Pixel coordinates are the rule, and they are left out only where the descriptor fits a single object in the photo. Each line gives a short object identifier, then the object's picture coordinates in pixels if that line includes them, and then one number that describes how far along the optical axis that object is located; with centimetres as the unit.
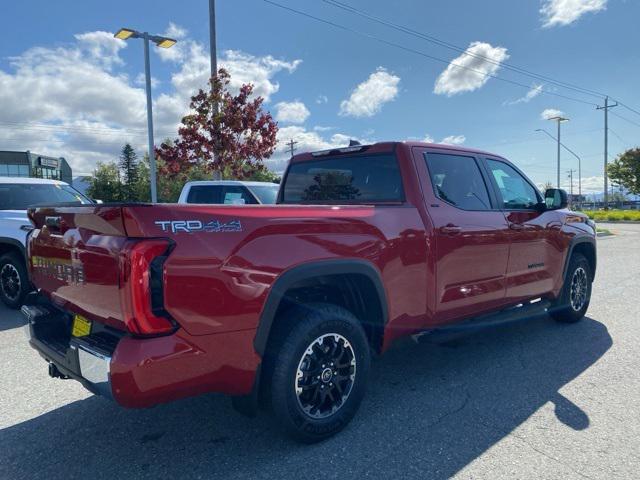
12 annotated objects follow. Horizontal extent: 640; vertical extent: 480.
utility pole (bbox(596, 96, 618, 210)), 4619
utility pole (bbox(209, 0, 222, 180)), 1462
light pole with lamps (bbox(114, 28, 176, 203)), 1328
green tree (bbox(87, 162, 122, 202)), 5859
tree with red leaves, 1495
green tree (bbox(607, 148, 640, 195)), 4747
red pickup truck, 224
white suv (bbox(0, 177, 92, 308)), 643
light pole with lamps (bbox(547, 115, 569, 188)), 3960
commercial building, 6294
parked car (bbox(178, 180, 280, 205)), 884
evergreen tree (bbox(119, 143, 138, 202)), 7381
